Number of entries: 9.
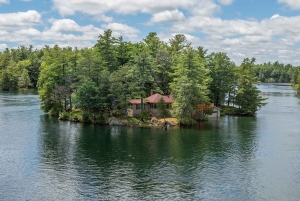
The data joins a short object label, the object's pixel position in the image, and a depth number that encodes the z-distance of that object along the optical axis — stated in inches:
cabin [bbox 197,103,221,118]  3036.4
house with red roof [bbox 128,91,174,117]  2979.8
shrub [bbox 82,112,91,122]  2942.9
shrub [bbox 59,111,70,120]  3129.9
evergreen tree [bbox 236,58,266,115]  3555.6
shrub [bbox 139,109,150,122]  2851.9
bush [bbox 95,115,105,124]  2923.2
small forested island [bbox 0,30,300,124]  2886.3
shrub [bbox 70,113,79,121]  3029.0
